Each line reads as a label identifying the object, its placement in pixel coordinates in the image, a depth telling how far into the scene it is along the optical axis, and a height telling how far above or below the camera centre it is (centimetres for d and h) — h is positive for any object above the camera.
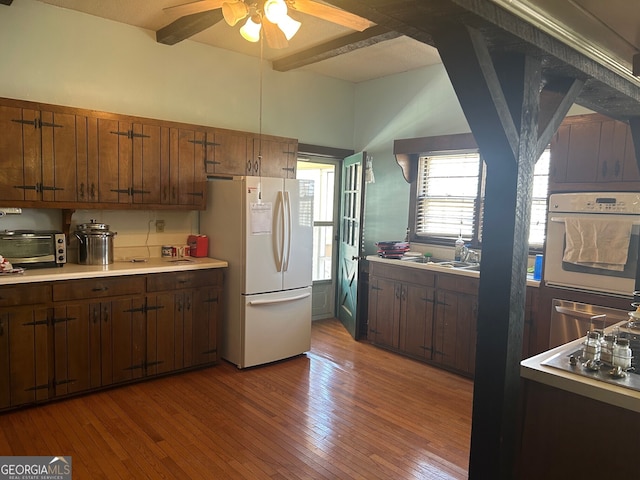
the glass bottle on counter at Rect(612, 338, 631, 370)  183 -56
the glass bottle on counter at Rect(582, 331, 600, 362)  188 -55
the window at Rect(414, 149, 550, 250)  453 +10
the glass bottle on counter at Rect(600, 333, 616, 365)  188 -56
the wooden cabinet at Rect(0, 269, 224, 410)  311 -100
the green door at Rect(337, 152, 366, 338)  493 -37
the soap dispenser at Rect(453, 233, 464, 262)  449 -41
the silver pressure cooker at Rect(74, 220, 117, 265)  364 -37
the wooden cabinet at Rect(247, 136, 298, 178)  454 +44
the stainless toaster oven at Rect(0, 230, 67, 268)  331 -39
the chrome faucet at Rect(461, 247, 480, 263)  443 -45
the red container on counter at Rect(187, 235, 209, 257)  430 -43
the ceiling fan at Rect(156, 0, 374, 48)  245 +109
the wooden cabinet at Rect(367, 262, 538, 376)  392 -97
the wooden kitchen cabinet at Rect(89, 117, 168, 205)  357 +29
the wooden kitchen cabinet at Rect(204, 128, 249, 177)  422 +44
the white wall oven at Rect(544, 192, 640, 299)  309 -21
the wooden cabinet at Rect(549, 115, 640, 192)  317 +40
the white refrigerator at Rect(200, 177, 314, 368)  396 -51
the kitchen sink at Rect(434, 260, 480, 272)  426 -53
